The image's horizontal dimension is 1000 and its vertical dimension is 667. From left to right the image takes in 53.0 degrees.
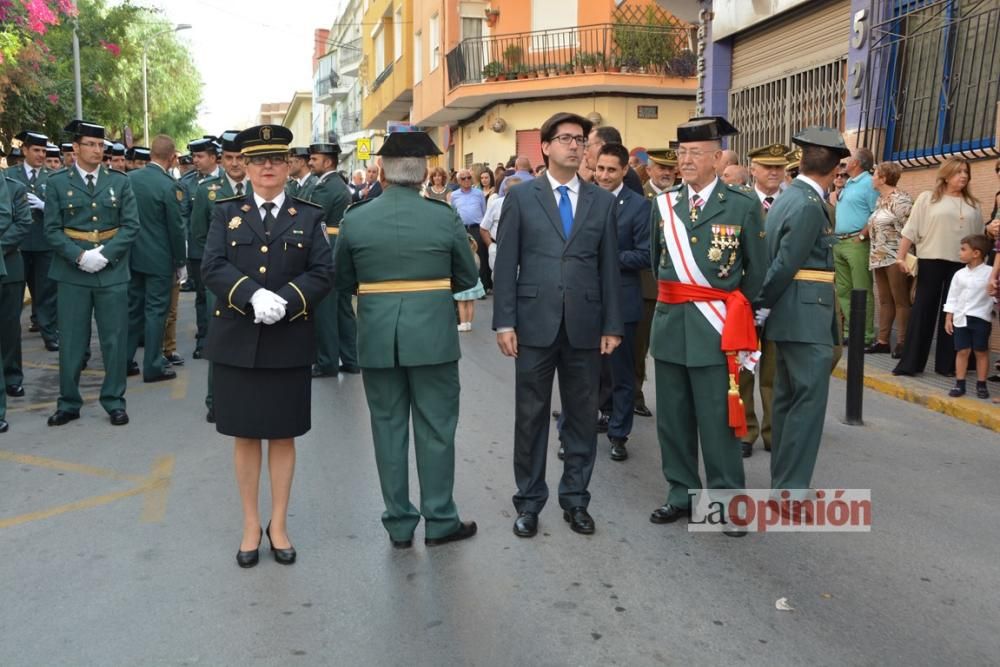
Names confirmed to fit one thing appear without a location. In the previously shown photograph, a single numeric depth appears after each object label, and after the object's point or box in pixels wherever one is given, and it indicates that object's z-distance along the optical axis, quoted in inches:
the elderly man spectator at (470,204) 679.7
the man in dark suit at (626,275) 268.2
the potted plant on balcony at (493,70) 1055.0
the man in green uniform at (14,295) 325.7
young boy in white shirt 340.2
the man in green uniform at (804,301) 213.0
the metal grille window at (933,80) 422.0
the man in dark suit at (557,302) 204.4
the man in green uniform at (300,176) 377.1
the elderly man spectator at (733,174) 353.1
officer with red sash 205.3
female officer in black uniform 186.7
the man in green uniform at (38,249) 445.4
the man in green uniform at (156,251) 377.4
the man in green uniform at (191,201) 410.0
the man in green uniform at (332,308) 373.1
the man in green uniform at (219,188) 331.3
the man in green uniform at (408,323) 193.8
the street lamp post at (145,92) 1560.0
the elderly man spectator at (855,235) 431.8
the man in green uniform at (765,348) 282.2
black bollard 311.6
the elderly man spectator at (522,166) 637.5
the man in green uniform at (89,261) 302.8
